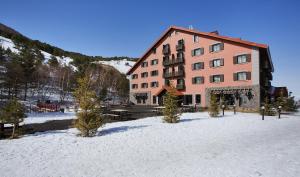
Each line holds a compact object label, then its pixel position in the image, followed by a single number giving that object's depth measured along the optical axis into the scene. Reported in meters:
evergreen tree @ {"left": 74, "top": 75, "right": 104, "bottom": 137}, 12.98
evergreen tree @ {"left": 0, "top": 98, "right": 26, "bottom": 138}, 12.44
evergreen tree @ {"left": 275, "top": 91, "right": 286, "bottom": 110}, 30.13
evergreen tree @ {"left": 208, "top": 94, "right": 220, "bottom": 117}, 22.27
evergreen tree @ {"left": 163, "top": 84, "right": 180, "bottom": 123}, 18.10
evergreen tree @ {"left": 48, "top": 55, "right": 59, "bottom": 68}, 67.40
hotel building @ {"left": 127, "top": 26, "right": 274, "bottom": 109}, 32.78
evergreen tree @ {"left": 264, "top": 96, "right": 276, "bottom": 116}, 24.11
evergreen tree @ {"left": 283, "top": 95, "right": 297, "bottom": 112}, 30.86
